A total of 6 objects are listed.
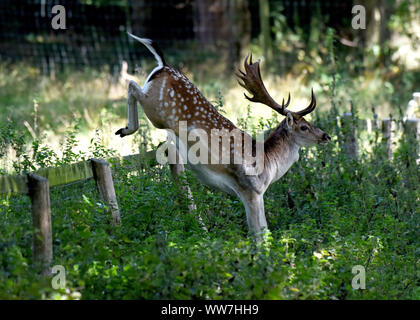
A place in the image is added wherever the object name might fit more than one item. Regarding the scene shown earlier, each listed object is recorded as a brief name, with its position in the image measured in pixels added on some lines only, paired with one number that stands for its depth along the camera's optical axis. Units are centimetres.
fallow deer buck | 1148
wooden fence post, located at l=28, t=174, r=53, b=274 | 937
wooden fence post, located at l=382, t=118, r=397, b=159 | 1737
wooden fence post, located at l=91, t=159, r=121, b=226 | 1120
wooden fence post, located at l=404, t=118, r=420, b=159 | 1669
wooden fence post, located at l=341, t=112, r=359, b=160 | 1652
